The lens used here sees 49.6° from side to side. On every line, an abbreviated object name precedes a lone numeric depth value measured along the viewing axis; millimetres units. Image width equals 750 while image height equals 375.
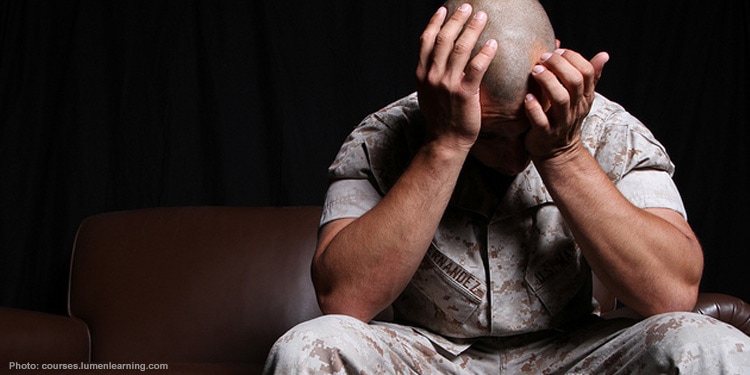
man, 1142
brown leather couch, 2160
